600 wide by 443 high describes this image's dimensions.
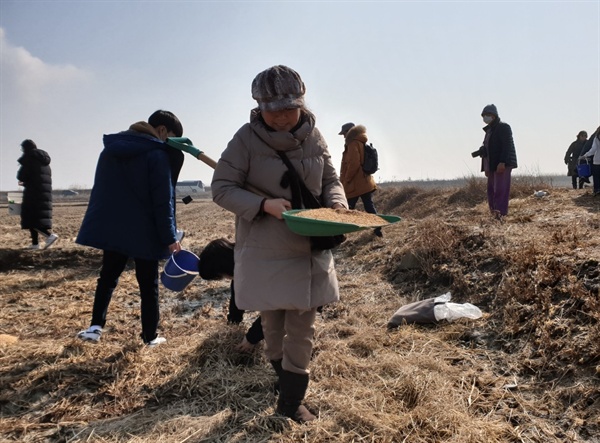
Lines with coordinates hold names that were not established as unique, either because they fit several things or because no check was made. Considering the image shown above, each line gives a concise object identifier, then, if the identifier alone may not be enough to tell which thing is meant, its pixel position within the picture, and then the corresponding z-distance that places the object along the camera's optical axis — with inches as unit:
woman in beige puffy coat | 86.3
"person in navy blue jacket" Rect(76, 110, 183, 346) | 126.8
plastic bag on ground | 143.6
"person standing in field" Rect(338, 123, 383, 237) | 290.8
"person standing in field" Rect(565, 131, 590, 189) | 467.8
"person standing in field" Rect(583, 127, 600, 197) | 334.3
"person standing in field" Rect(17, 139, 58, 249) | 286.4
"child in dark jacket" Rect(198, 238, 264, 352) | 126.7
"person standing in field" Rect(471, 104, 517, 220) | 256.4
